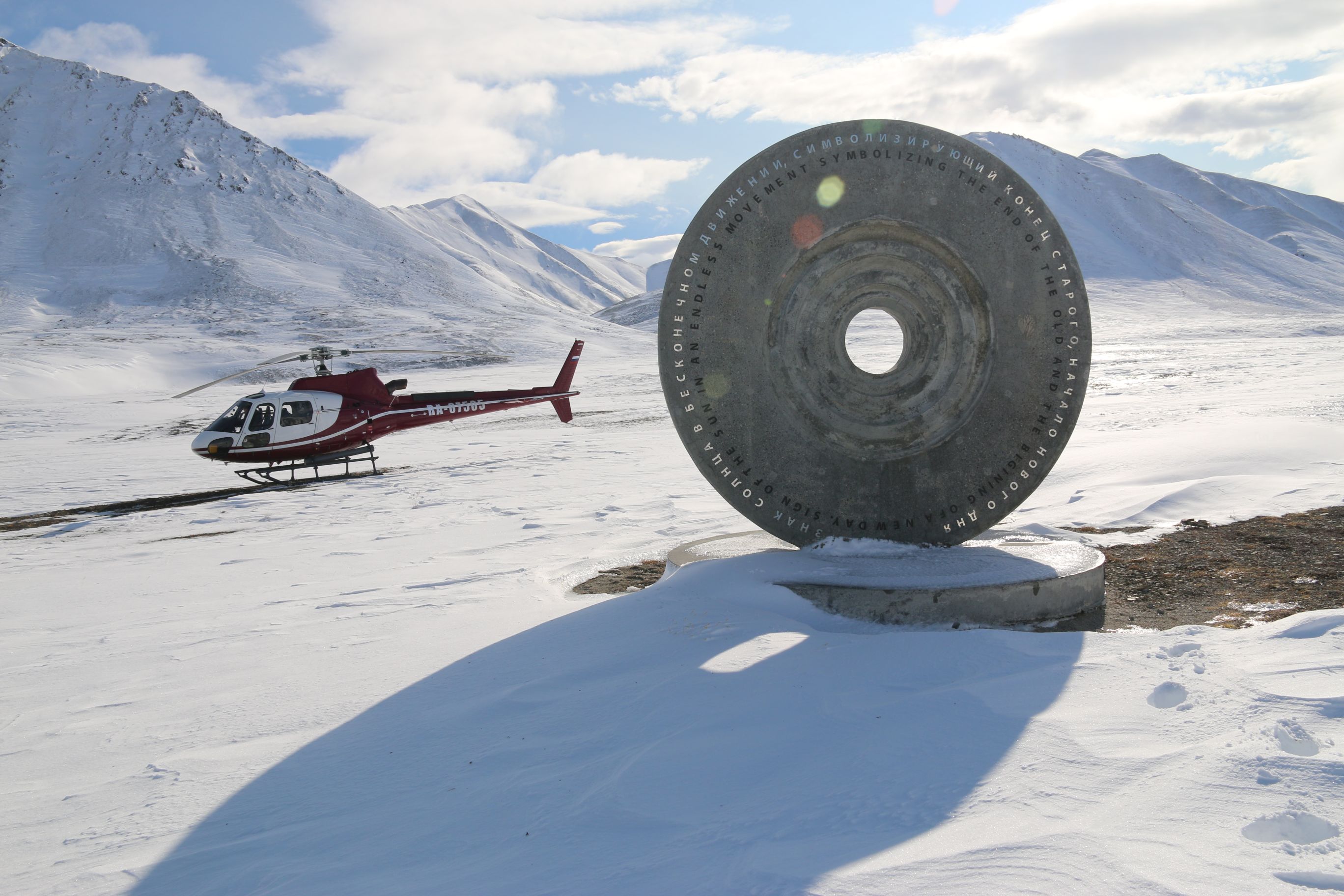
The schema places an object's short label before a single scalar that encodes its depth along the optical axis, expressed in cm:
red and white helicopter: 1452
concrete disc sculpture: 537
